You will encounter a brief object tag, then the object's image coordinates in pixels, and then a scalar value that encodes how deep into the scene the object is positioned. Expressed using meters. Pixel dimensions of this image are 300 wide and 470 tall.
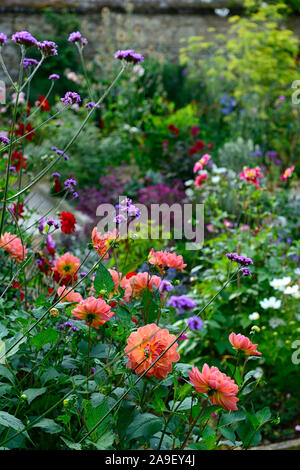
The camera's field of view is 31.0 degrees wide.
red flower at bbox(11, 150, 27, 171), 2.55
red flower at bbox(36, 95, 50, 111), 2.55
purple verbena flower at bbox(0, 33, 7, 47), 1.40
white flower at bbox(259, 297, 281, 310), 2.59
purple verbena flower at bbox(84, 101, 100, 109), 1.63
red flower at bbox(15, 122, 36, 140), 2.48
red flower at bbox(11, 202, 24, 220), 2.03
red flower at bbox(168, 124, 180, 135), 6.27
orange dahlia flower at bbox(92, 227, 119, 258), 1.48
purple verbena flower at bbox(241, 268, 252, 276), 1.30
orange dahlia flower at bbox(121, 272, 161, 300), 1.50
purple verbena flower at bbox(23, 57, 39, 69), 1.77
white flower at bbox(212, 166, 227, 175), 4.24
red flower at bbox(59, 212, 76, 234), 1.77
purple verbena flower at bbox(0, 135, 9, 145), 1.46
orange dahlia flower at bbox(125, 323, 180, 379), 1.16
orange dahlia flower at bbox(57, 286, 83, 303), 1.49
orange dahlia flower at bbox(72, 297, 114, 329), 1.22
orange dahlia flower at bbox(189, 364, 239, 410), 1.15
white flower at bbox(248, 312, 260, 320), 2.18
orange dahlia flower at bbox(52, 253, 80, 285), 1.62
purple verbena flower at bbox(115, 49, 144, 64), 1.47
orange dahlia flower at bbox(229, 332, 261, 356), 1.30
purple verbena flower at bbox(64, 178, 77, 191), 1.71
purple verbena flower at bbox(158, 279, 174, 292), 1.61
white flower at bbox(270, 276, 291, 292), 2.60
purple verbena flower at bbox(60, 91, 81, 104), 1.52
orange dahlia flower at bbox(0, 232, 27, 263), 1.61
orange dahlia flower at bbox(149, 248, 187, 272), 1.44
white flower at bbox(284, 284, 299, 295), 2.54
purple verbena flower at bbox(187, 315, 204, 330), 2.19
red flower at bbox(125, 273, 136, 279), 1.60
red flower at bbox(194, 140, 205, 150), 5.74
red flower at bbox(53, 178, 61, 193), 2.20
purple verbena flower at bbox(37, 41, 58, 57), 1.46
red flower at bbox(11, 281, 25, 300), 1.86
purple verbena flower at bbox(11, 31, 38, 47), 1.35
